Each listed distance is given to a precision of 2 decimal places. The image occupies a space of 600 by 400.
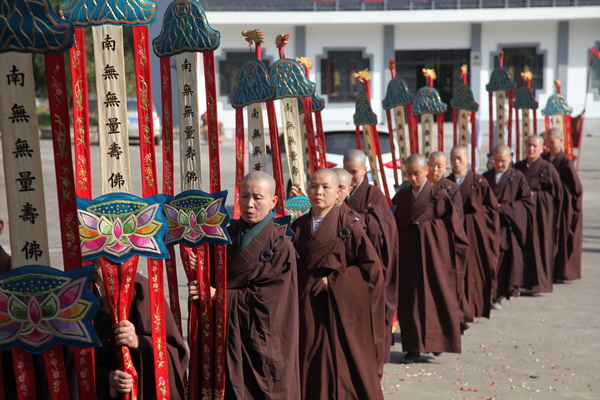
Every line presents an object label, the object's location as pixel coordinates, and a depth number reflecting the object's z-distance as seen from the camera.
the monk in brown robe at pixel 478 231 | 14.43
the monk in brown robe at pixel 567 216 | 18.06
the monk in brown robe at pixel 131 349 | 6.30
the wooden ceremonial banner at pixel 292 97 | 10.67
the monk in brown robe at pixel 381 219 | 11.57
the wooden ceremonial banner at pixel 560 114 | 21.83
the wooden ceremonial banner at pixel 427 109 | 15.80
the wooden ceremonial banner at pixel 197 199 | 7.38
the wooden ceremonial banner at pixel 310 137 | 11.61
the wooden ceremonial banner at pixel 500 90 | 18.42
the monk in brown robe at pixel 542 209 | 16.72
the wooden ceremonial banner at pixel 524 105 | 19.66
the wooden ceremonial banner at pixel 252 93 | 9.23
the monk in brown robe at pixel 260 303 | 7.83
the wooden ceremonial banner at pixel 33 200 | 5.29
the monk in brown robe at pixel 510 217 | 16.25
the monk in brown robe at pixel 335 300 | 9.27
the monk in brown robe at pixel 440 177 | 13.68
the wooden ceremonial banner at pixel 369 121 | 14.00
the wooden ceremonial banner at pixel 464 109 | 17.18
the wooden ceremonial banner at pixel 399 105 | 15.14
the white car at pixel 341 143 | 21.64
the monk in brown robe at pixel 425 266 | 12.52
